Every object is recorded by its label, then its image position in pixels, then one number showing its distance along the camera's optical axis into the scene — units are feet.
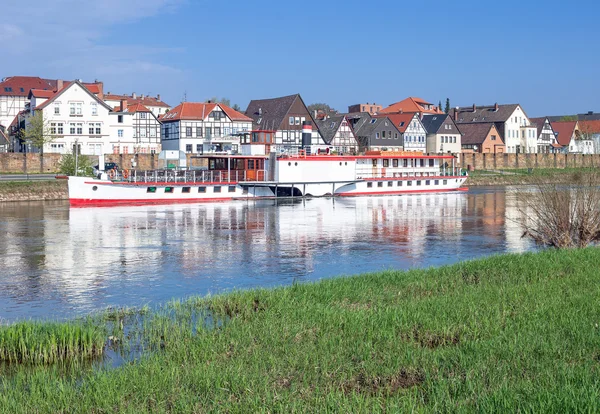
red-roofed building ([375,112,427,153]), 341.41
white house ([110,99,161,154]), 298.15
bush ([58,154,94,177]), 194.41
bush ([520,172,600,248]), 75.05
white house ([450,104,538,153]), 388.78
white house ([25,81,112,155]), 277.85
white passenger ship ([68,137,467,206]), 167.02
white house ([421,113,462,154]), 354.33
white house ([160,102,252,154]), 286.05
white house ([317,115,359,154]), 307.17
